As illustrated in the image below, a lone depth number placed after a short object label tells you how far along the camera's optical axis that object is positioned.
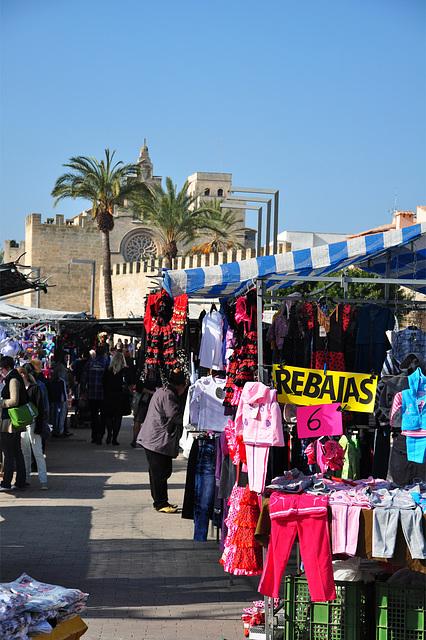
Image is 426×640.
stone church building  56.78
